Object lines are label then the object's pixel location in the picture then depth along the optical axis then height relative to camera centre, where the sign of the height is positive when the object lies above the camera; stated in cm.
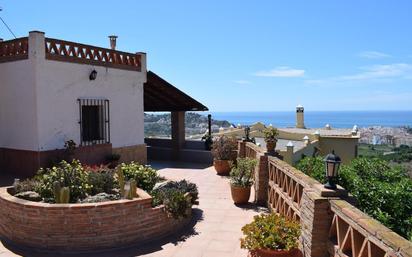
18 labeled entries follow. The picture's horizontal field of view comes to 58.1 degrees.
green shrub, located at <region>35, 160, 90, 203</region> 718 -128
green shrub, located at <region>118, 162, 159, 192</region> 860 -137
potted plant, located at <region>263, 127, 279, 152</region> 922 -56
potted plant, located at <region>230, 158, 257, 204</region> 950 -167
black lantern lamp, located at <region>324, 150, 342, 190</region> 493 -73
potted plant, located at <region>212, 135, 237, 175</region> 1389 -146
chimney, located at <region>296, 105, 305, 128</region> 2848 -19
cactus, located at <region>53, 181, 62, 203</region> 667 -130
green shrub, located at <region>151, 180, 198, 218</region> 728 -166
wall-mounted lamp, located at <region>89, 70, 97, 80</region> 1189 +137
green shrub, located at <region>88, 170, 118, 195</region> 770 -138
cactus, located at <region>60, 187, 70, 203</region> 665 -138
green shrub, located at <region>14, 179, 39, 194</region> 752 -139
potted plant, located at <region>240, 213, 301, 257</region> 511 -171
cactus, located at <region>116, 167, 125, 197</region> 723 -124
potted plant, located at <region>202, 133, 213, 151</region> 1764 -121
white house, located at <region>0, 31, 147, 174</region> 1038 +54
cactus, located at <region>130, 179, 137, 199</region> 698 -136
